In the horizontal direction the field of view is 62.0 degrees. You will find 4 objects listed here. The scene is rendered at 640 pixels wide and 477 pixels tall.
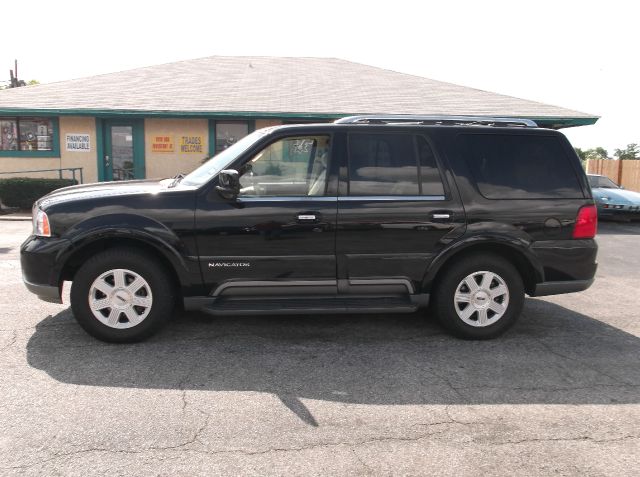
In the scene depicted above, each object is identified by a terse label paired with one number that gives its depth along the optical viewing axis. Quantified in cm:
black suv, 445
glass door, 1738
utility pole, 4306
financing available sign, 1733
